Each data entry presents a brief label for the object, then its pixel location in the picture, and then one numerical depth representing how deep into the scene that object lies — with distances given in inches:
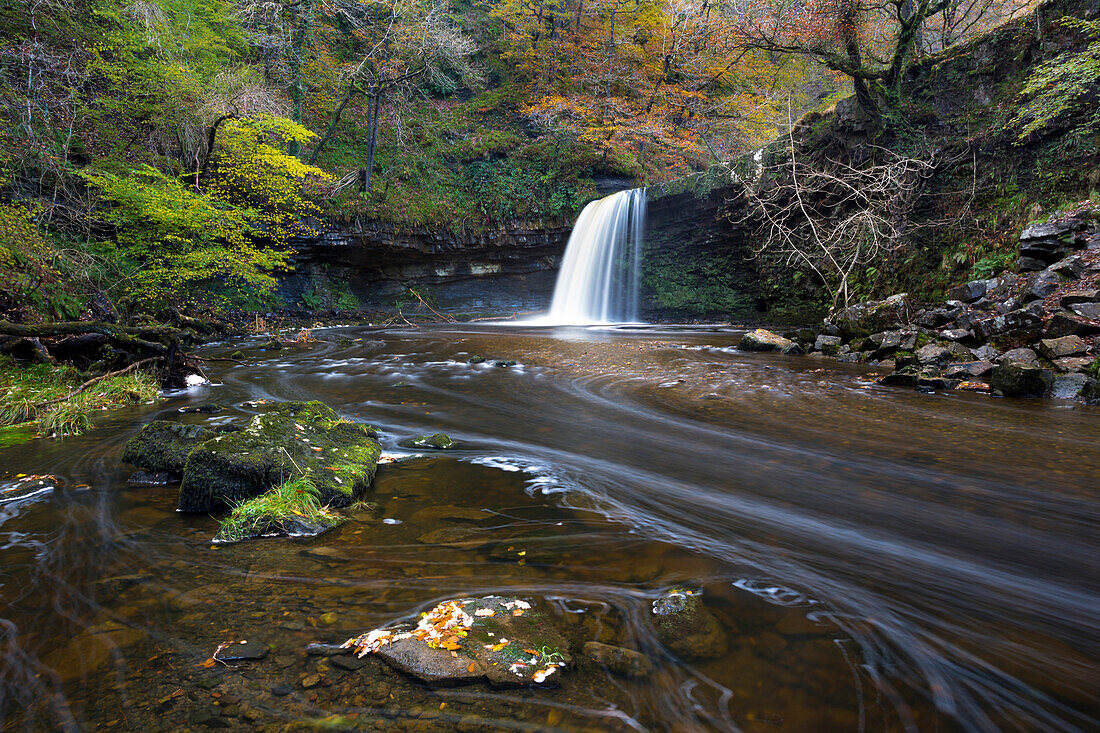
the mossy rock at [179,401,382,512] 114.0
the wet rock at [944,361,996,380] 253.8
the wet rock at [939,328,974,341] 285.0
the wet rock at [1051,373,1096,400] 216.1
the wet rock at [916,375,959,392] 247.9
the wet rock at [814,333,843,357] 368.2
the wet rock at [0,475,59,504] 120.3
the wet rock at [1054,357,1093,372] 225.3
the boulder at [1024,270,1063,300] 264.8
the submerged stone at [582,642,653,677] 65.6
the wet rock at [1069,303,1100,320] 238.2
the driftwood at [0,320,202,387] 220.8
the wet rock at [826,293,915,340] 352.1
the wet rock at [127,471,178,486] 131.0
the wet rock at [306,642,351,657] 66.7
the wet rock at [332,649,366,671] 64.6
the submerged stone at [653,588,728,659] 69.6
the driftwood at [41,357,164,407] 191.7
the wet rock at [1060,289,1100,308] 245.4
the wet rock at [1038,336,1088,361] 231.9
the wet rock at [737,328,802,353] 388.2
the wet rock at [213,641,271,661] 65.2
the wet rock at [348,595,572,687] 63.2
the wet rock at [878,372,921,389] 252.4
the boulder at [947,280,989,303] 309.3
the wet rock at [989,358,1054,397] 224.1
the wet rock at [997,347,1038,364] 239.8
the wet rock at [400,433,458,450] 168.2
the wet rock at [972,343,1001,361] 260.8
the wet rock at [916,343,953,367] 276.2
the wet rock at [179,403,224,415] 203.5
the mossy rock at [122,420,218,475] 134.1
